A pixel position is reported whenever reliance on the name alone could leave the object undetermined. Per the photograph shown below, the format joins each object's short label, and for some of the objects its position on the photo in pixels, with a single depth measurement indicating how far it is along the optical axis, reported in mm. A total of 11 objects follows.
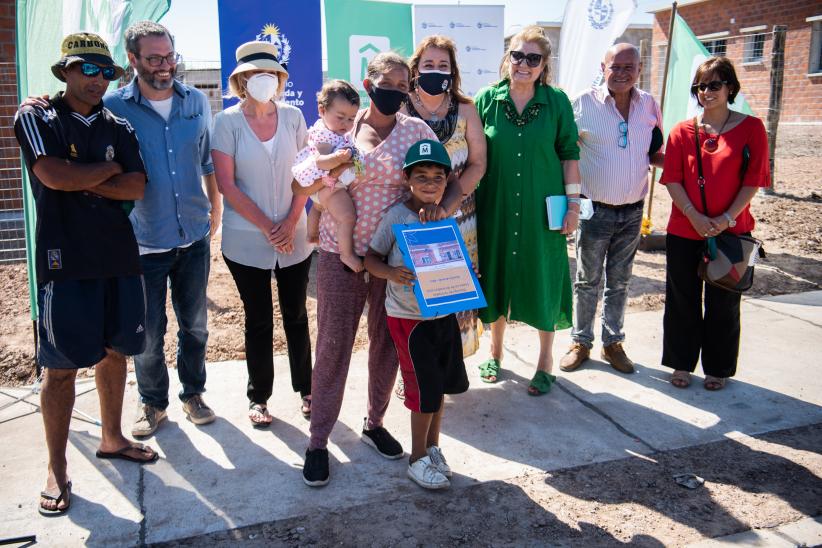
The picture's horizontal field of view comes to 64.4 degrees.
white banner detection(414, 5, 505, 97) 8109
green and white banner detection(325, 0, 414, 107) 7500
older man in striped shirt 4449
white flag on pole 7629
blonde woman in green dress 4047
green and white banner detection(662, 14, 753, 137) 7574
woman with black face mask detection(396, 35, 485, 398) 3654
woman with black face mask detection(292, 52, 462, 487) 3152
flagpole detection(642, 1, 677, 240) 7602
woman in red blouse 4117
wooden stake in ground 10898
